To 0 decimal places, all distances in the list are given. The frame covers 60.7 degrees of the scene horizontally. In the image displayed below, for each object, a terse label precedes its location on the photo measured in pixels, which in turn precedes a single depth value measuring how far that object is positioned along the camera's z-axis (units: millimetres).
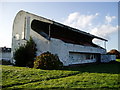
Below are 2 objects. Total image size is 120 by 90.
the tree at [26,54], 12366
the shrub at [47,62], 9677
